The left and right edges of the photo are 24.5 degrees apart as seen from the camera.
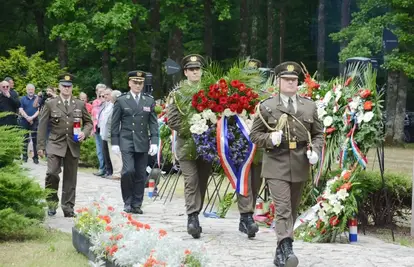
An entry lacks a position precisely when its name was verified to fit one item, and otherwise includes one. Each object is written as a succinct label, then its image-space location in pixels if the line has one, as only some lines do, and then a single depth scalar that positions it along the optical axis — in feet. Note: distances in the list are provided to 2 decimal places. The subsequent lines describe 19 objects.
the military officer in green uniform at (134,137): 47.14
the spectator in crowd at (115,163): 70.02
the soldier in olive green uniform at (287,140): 32.81
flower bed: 25.48
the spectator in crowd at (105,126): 69.00
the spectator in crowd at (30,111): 77.51
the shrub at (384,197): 44.50
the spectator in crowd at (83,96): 80.79
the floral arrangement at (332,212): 40.29
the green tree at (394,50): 119.24
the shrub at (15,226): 35.94
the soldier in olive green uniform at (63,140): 45.19
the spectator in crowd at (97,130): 72.53
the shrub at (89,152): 79.56
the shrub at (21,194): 37.19
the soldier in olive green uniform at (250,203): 38.70
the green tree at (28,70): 103.24
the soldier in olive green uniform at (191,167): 38.65
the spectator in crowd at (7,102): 73.31
